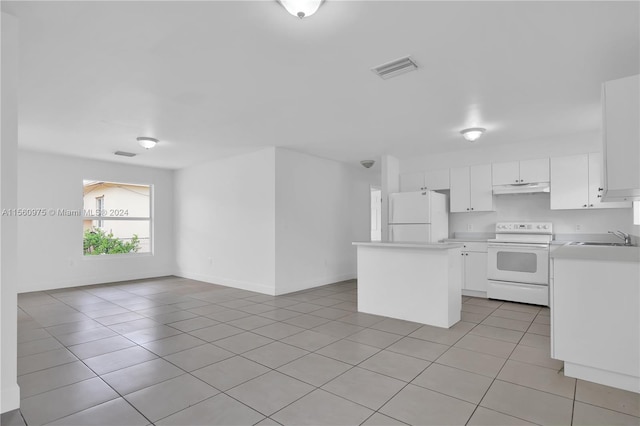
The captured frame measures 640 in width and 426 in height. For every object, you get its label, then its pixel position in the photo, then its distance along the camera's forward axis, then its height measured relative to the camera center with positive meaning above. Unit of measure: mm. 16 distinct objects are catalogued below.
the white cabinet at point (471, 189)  5602 +439
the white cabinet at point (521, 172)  5102 +668
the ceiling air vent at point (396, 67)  2758 +1236
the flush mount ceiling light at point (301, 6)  1905 +1183
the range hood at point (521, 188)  5070 +411
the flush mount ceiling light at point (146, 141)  5078 +1111
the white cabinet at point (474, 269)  5400 -869
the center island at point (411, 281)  3867 -802
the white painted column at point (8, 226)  2094 -65
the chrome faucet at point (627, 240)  3832 -287
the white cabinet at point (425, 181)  6066 +632
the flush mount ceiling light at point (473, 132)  4637 +1128
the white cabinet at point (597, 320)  2367 -769
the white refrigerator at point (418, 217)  5648 -34
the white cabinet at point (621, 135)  2398 +573
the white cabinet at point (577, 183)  4742 +455
